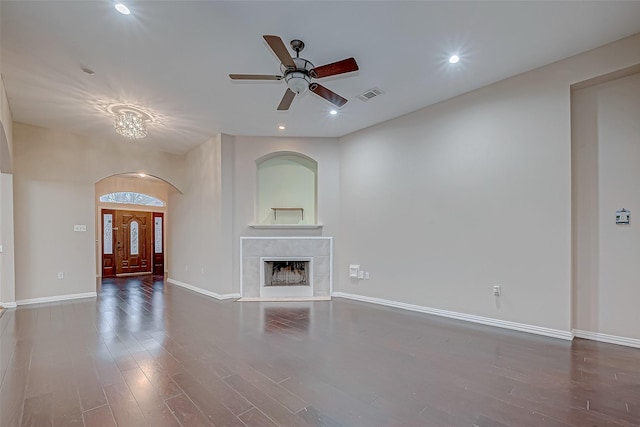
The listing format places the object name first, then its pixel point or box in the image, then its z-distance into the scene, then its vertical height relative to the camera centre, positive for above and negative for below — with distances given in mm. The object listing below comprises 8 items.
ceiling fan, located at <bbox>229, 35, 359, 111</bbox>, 2672 +1347
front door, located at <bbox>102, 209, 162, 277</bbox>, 8625 -775
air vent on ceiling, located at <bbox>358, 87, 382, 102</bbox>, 3951 +1621
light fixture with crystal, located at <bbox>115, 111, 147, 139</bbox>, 4383 +1343
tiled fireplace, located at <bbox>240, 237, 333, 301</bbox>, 5531 -891
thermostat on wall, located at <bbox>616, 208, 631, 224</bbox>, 3098 -36
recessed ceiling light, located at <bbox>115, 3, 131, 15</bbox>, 2436 +1704
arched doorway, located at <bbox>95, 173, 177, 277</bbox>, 8492 -282
